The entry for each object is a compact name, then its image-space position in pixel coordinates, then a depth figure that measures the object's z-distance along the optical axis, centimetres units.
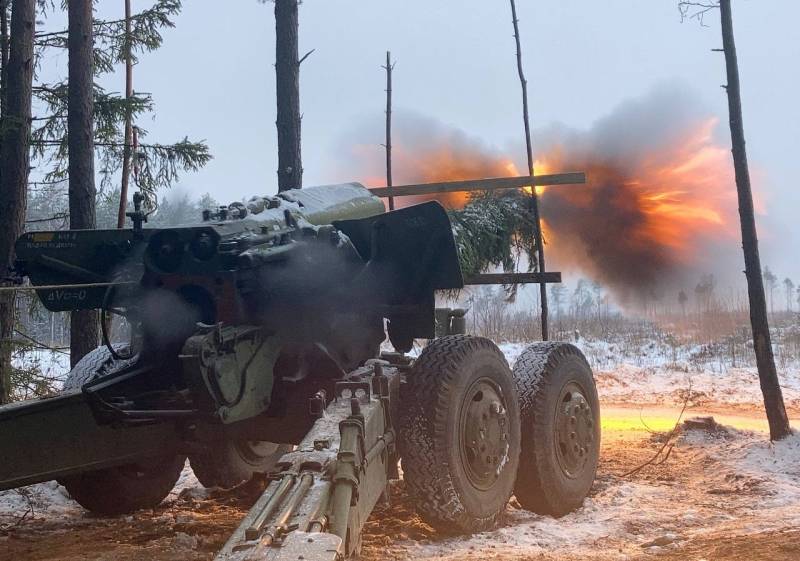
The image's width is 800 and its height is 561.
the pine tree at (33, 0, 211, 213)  1152
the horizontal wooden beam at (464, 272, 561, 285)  1135
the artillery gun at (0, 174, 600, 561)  480
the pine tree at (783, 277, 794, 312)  8144
